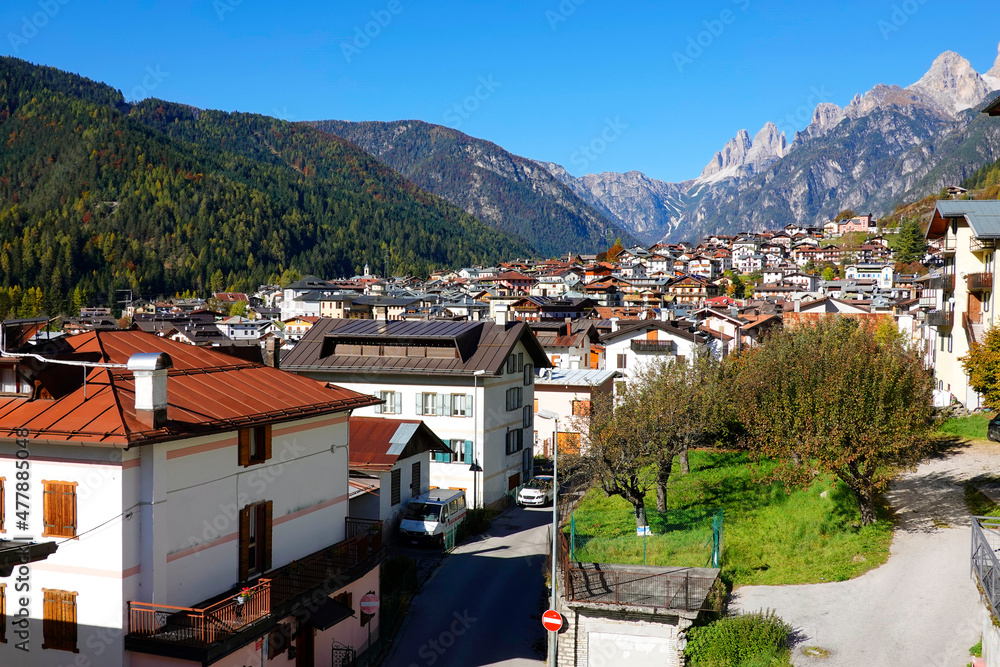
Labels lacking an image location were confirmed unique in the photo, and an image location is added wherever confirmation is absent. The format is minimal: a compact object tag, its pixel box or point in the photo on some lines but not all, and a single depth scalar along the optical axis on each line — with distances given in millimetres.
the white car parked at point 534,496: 40094
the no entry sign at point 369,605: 21297
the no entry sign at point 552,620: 18656
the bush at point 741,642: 18625
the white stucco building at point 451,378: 37656
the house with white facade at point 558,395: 48469
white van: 30875
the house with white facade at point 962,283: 35469
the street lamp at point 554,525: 19150
